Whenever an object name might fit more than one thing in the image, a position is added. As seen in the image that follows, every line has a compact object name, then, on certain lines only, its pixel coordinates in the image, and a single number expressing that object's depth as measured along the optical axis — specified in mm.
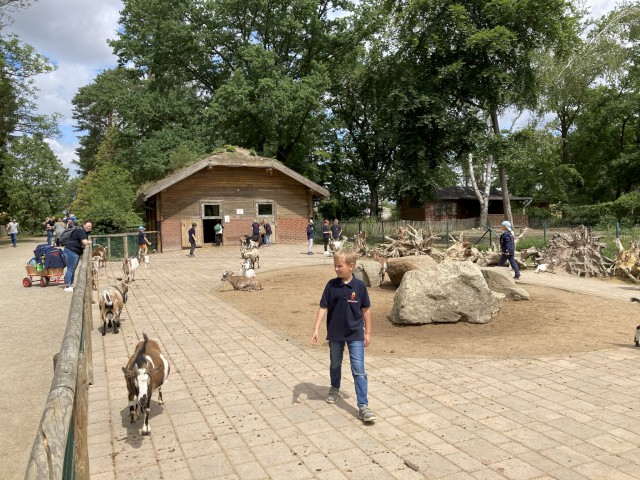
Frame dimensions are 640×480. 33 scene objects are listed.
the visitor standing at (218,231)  28969
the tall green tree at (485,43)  28094
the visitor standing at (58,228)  20150
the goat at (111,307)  8797
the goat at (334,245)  22906
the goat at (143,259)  20228
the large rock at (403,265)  12792
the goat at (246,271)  14125
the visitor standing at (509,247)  14927
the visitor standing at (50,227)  28359
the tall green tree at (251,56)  36188
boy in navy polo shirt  5266
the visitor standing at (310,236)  24547
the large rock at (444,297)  9336
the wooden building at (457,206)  51031
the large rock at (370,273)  14336
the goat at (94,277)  14191
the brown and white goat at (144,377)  4731
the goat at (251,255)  18078
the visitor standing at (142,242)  21062
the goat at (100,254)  18697
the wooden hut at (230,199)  28484
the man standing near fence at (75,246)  13258
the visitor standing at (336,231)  25216
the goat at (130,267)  14828
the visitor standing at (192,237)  24156
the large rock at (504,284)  11477
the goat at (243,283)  13680
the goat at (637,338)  7675
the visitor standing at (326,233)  25250
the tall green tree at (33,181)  40375
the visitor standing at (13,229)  33219
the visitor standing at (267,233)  29453
